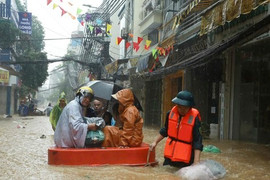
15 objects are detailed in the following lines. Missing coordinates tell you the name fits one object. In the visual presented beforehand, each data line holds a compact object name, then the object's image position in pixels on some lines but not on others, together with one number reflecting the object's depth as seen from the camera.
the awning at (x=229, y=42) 6.20
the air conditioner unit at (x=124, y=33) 25.80
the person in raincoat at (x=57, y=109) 10.28
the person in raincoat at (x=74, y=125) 5.18
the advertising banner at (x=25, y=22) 26.77
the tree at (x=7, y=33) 22.58
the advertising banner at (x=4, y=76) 22.83
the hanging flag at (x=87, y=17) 24.44
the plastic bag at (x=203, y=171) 4.31
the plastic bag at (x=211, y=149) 8.12
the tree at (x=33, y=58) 27.92
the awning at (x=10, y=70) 25.84
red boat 5.06
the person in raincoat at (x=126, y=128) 5.35
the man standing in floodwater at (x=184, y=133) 4.48
